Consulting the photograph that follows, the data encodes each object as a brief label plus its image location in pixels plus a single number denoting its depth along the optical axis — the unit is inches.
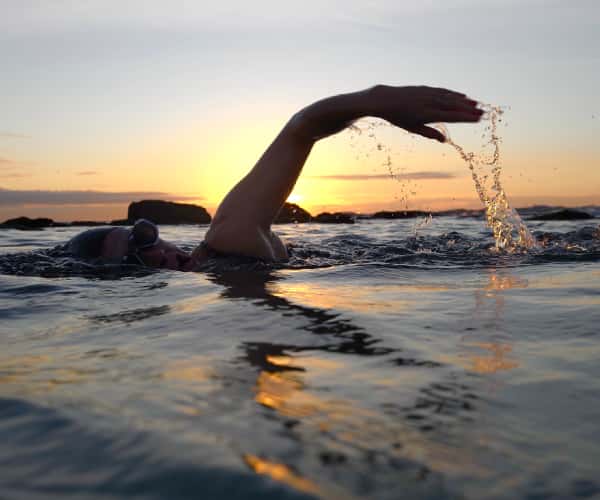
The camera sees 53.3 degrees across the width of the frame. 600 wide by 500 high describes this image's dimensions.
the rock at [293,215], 687.1
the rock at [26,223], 545.8
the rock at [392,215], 814.5
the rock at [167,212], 967.6
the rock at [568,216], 566.5
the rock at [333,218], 625.4
